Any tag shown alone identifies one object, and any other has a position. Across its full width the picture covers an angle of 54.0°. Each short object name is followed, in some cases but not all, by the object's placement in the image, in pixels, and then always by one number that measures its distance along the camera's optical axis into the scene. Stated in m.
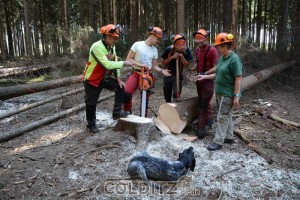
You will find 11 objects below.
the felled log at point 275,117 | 6.39
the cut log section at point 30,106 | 6.41
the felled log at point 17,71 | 11.41
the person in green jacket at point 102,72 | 5.11
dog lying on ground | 3.87
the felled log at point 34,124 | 5.44
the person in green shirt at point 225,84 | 4.63
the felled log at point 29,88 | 7.30
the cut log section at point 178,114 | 5.63
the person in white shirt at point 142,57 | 5.48
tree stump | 5.00
